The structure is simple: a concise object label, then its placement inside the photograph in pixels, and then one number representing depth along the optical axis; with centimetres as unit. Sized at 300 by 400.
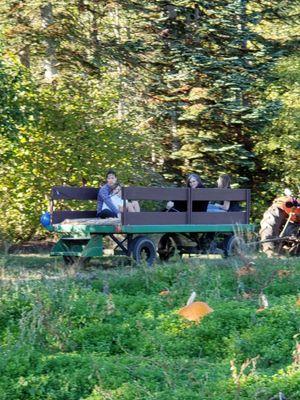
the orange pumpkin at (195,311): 998
